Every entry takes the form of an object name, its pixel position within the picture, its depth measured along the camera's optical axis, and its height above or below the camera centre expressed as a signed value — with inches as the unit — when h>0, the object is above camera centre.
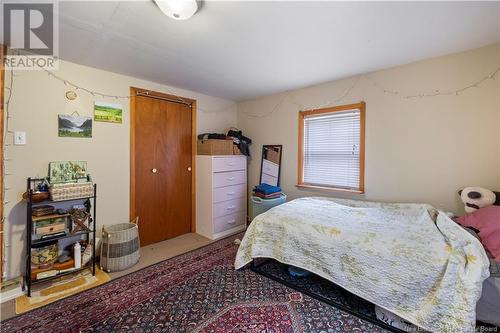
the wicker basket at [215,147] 126.7 +11.2
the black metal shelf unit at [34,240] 75.0 -26.7
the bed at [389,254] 51.4 -24.9
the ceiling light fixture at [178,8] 53.9 +39.7
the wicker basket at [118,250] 90.0 -34.9
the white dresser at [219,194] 126.6 -17.0
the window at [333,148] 108.8 +10.1
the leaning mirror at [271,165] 138.2 +0.9
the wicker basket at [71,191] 78.9 -9.5
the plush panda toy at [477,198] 73.4 -10.1
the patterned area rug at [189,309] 61.4 -44.0
